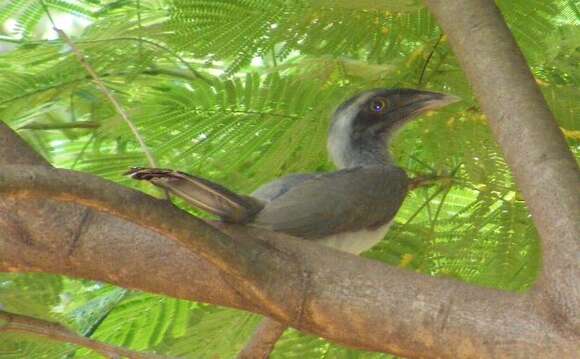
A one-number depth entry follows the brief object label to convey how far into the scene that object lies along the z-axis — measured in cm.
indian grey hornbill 611
